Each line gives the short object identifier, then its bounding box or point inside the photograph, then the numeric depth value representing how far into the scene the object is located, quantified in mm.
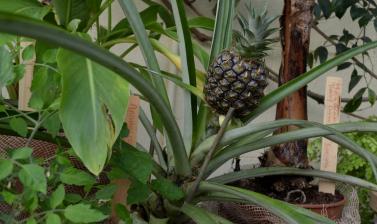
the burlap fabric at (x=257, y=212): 874
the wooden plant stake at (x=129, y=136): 771
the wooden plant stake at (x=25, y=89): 809
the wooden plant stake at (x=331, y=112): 950
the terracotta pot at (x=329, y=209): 900
